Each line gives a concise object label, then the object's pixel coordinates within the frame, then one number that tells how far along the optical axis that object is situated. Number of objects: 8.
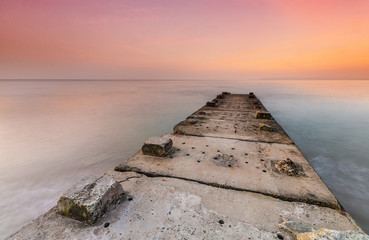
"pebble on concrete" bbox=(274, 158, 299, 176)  2.58
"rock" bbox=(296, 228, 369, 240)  1.34
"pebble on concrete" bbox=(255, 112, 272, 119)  6.47
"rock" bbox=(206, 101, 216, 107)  9.74
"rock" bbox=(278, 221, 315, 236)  1.57
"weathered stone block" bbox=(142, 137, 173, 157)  3.14
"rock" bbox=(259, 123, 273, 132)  4.81
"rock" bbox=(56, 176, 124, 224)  1.67
